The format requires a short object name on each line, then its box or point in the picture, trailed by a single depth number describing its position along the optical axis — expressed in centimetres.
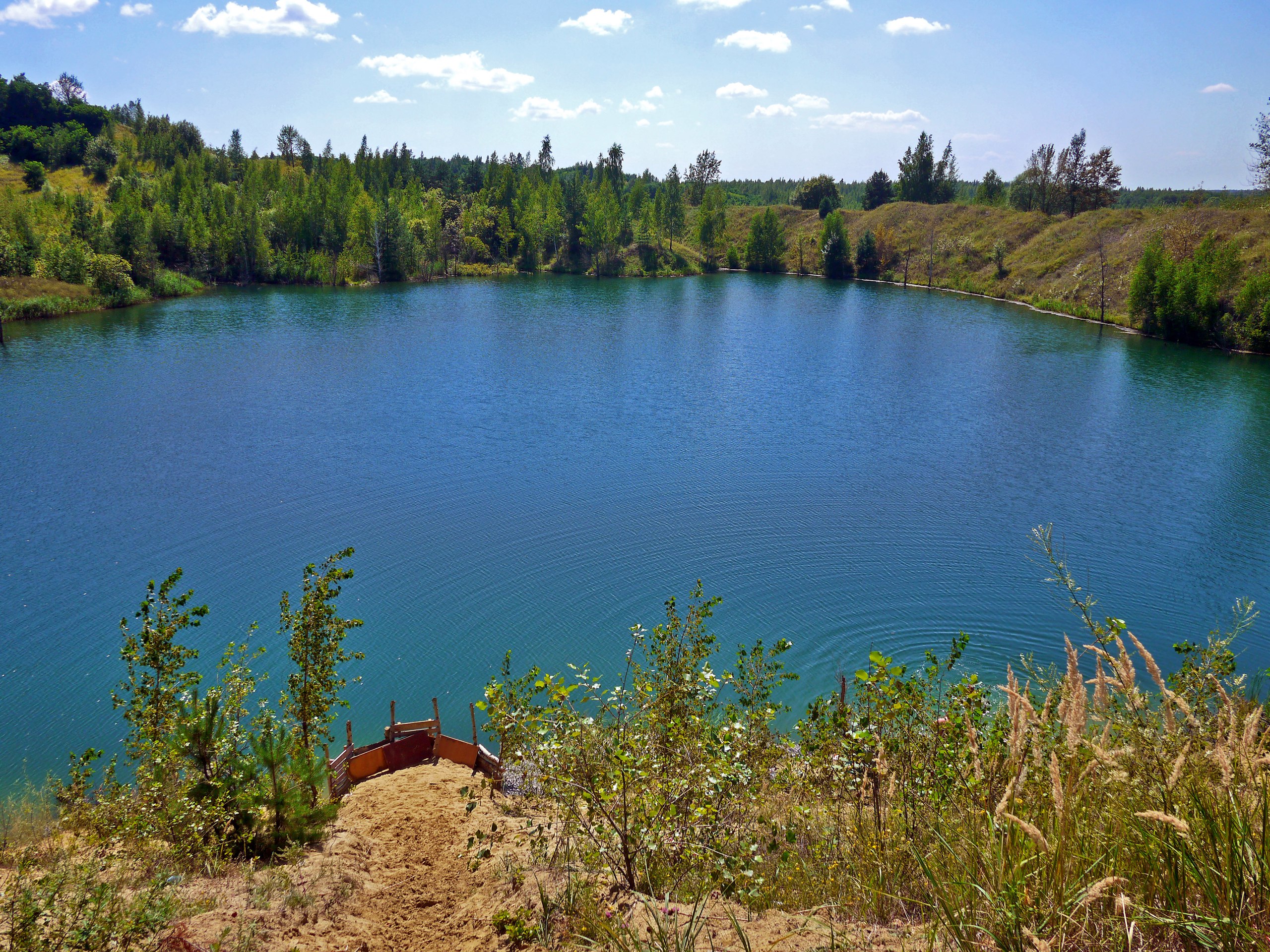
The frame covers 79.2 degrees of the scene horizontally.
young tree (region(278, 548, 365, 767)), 1230
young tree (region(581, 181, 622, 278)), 10288
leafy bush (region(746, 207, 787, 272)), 10756
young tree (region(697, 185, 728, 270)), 10900
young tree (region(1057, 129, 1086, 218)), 9356
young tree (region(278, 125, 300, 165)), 14288
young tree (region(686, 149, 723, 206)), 14662
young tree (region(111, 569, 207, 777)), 1057
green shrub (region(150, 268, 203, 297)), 7244
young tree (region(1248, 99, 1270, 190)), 6278
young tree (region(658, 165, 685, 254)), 11244
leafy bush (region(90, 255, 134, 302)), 6706
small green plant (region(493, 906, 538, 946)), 704
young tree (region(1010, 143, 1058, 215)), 9812
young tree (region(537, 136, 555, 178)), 13738
